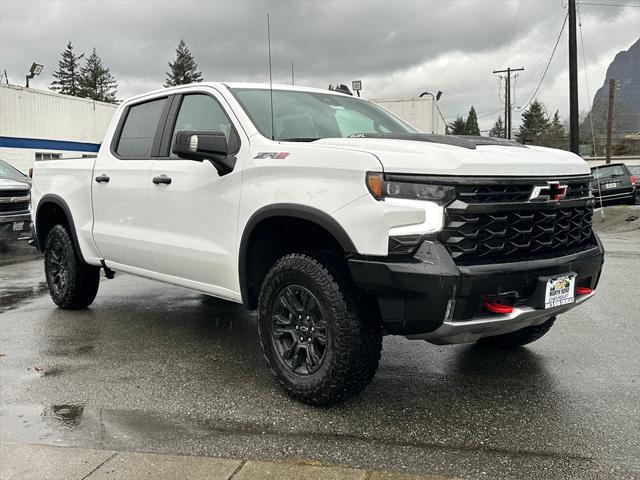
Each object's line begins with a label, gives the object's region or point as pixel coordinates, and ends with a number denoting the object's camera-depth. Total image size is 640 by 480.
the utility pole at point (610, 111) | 43.57
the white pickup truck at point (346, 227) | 3.00
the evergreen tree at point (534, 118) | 94.56
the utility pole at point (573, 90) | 20.41
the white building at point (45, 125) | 22.72
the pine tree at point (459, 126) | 103.40
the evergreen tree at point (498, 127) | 110.31
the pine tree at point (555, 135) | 70.44
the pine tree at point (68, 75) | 75.94
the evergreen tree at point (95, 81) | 75.94
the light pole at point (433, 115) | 29.74
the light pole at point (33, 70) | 27.06
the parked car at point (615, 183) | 19.12
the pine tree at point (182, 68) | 71.06
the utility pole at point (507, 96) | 56.38
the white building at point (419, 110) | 30.09
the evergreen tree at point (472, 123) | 105.66
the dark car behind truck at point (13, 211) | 10.97
